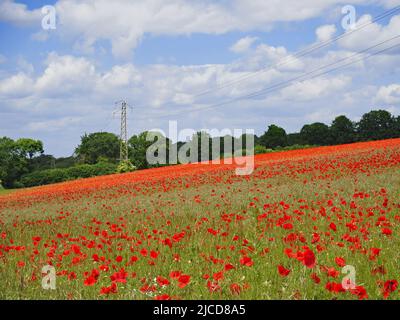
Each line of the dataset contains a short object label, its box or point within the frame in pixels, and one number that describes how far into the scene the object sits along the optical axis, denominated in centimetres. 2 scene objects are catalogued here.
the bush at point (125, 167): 5672
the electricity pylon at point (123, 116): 5828
